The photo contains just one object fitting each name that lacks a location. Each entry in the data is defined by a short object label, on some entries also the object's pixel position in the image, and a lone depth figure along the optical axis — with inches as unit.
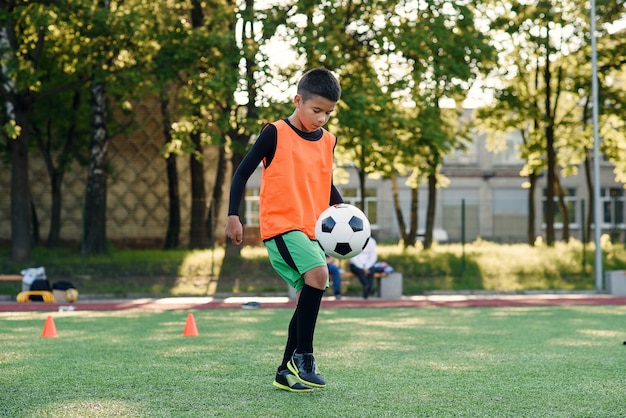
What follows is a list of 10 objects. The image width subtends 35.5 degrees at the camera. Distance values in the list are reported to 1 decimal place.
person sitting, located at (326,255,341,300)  773.9
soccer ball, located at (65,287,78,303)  761.8
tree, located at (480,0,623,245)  1190.3
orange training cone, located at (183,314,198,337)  418.9
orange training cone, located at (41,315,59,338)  413.7
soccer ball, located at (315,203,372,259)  243.1
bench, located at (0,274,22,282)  798.5
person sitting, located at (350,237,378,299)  791.1
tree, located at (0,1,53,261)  920.3
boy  234.4
